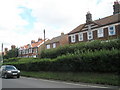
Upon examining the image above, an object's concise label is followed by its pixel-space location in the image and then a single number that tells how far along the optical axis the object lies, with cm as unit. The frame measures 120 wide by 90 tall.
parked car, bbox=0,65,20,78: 2059
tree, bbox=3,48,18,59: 7068
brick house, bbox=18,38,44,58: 6350
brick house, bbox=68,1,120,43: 3123
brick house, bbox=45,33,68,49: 5122
